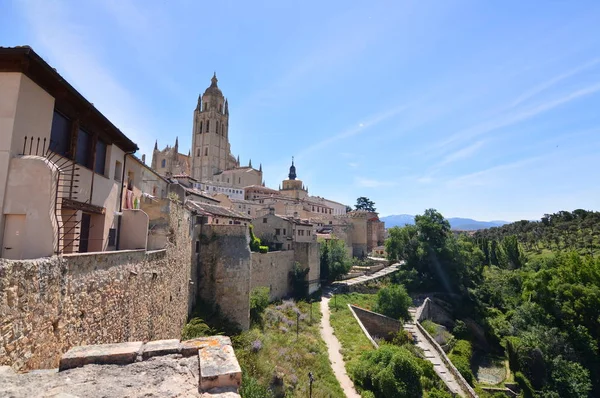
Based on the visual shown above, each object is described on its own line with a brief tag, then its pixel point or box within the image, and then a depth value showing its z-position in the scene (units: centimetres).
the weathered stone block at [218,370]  323
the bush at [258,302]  2017
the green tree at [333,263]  3688
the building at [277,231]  3156
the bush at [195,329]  1286
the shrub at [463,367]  2400
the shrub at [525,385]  2442
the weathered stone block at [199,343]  386
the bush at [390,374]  1762
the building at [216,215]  1690
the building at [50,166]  571
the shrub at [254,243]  2680
